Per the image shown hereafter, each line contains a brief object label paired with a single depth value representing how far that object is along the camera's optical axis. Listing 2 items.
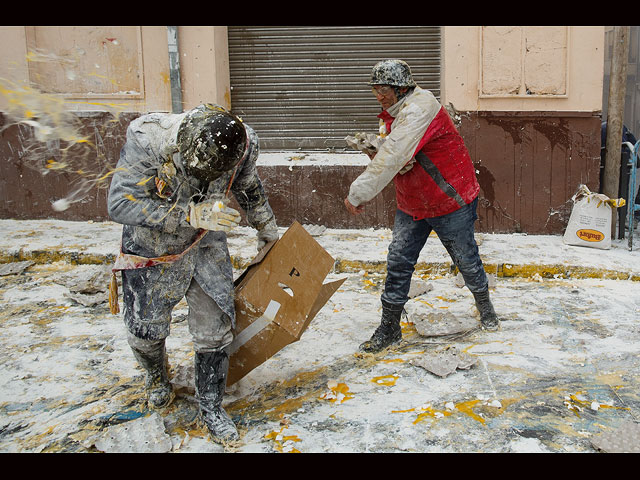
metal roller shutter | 7.58
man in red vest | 3.93
